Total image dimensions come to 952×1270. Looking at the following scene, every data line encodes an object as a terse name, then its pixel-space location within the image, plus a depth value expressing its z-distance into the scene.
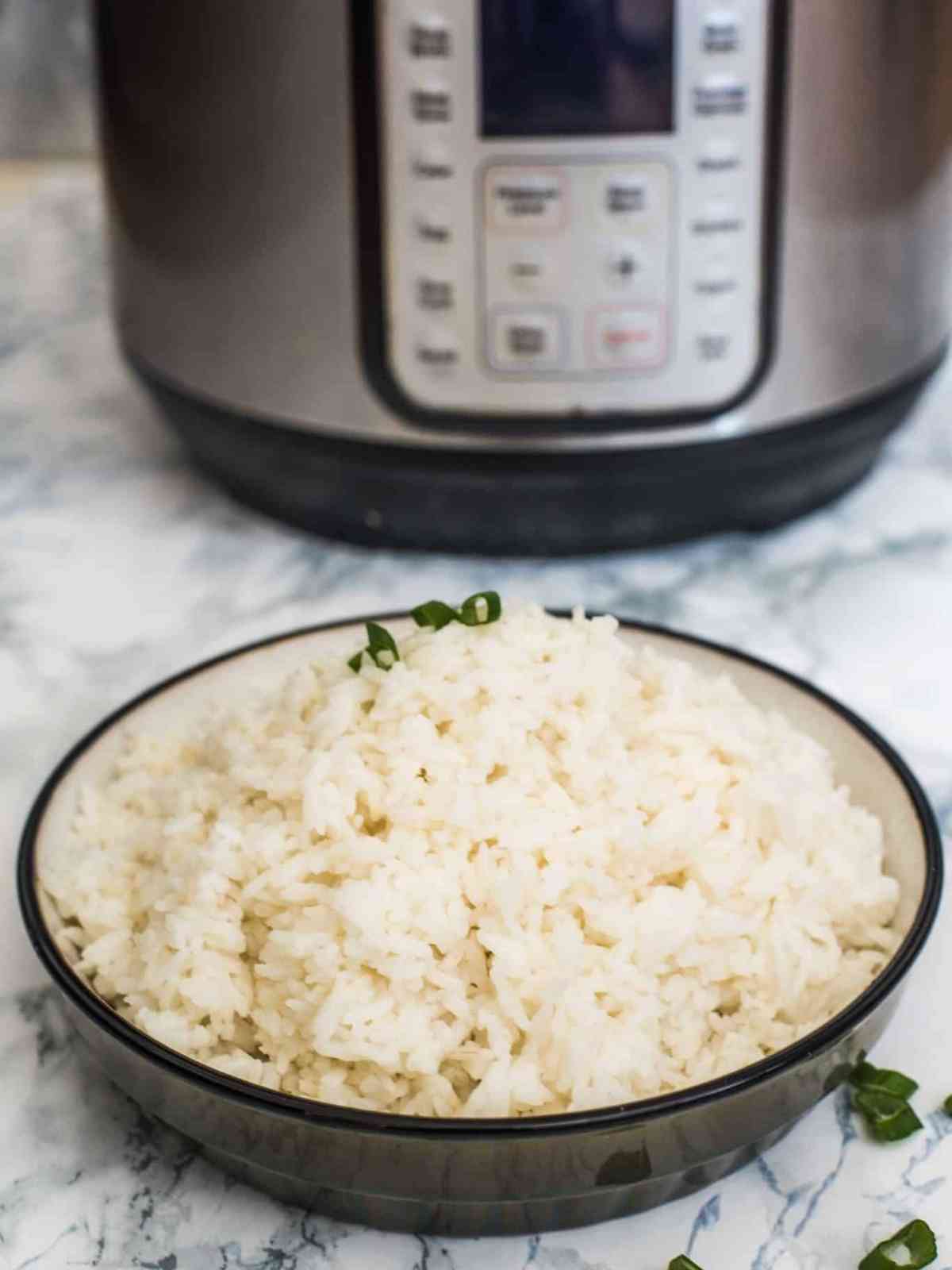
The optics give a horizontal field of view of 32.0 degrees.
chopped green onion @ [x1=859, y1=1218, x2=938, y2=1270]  0.49
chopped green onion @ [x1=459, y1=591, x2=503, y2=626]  0.60
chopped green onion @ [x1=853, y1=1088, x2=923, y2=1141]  0.55
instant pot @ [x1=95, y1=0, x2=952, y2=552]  0.82
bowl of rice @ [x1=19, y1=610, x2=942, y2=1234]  0.47
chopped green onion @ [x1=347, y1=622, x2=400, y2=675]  0.58
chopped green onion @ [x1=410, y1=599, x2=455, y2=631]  0.61
